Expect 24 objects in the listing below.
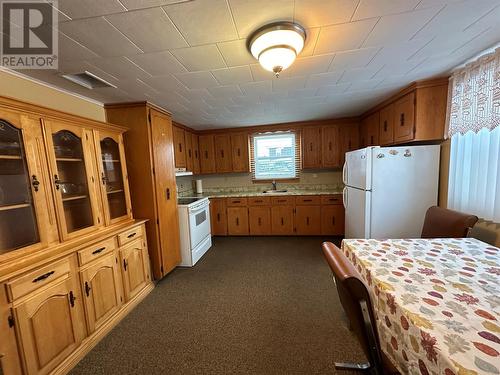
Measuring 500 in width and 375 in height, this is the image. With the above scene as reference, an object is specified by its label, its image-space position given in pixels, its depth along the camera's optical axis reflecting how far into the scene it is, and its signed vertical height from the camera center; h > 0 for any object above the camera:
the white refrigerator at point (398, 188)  2.39 -0.34
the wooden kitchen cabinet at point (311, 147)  4.12 +0.36
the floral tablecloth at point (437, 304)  0.70 -0.65
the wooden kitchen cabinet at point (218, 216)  4.25 -0.99
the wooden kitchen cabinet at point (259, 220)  4.14 -1.09
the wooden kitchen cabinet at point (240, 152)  4.40 +0.33
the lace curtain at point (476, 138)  1.71 +0.17
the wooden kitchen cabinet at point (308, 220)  3.97 -1.09
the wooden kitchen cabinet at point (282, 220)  4.06 -1.09
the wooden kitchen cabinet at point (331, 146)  4.03 +0.34
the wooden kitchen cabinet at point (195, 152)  4.28 +0.37
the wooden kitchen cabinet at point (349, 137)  3.94 +0.50
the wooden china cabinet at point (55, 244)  1.29 -0.55
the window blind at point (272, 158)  4.42 +0.18
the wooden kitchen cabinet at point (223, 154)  4.45 +0.32
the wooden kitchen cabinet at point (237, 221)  4.21 -1.10
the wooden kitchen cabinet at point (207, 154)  4.48 +0.33
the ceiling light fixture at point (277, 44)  1.30 +0.83
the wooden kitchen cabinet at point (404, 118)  2.38 +0.51
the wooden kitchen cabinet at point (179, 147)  3.59 +0.42
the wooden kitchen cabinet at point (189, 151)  4.00 +0.38
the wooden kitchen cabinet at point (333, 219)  3.88 -1.06
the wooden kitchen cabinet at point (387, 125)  2.81 +0.51
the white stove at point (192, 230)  3.08 -0.95
